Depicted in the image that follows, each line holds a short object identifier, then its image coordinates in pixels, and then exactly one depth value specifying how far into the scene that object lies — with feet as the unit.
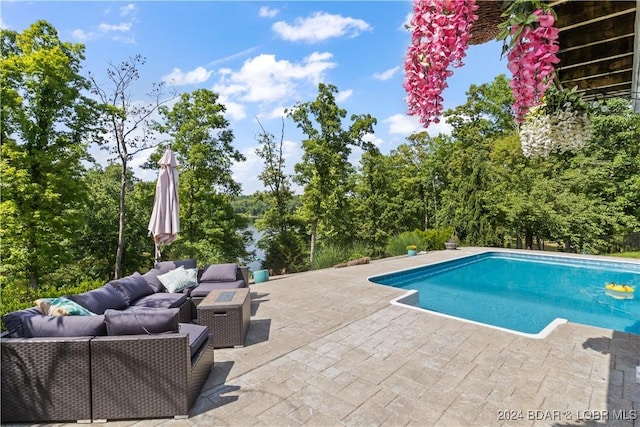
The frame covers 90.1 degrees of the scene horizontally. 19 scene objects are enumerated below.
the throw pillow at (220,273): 19.48
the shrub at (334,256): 35.81
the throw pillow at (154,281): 17.47
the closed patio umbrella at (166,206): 19.21
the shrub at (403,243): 44.98
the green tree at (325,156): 50.01
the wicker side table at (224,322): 13.29
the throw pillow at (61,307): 10.30
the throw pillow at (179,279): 17.84
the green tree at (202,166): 44.68
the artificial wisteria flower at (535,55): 3.87
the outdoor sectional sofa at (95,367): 8.62
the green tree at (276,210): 49.21
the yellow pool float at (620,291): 27.43
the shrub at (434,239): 47.88
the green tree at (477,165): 55.42
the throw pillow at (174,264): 19.47
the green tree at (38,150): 29.91
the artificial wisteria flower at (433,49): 4.31
